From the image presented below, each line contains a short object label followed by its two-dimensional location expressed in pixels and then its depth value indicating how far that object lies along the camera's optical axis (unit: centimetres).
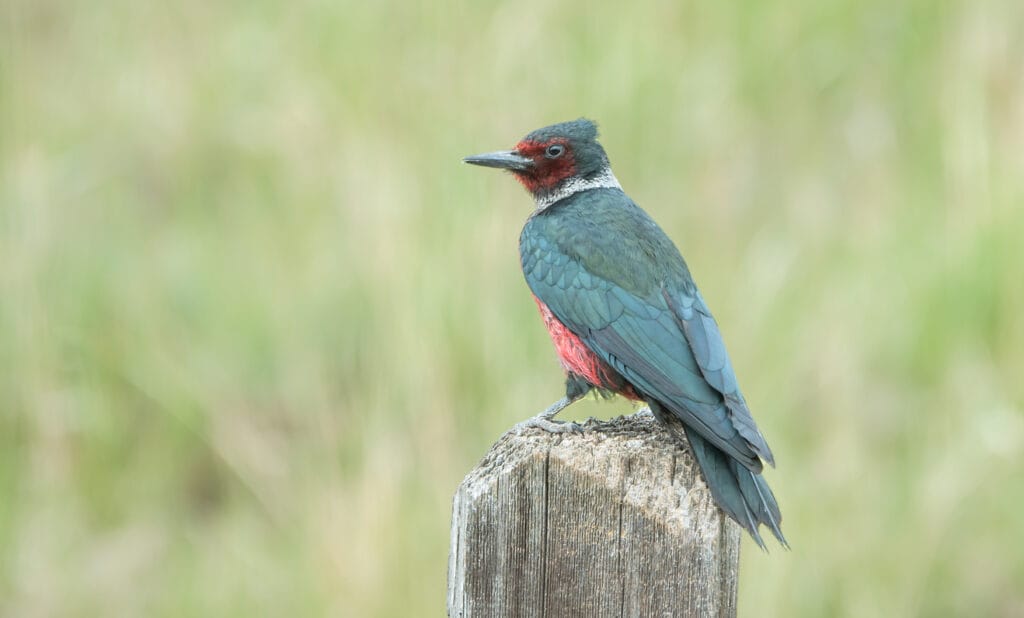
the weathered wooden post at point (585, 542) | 474
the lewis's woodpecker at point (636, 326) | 567
